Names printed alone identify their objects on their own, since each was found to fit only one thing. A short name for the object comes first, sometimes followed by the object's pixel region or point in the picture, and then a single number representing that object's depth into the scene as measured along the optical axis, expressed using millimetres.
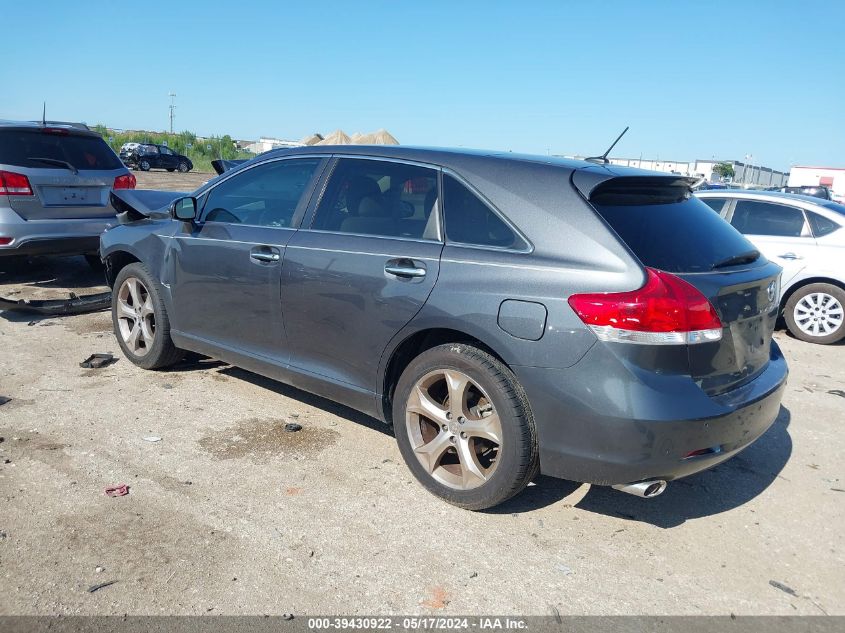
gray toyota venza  3012
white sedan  7887
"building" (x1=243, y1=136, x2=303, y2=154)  76062
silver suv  7133
